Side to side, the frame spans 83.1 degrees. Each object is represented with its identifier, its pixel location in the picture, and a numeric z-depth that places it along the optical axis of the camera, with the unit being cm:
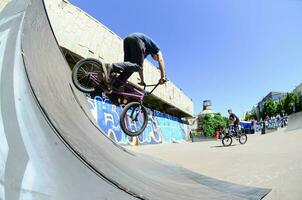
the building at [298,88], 6767
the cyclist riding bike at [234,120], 871
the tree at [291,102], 4787
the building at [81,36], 759
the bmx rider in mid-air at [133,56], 279
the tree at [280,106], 5312
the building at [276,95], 8420
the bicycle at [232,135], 850
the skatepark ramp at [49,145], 115
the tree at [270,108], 5698
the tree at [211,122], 3763
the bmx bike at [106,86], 282
